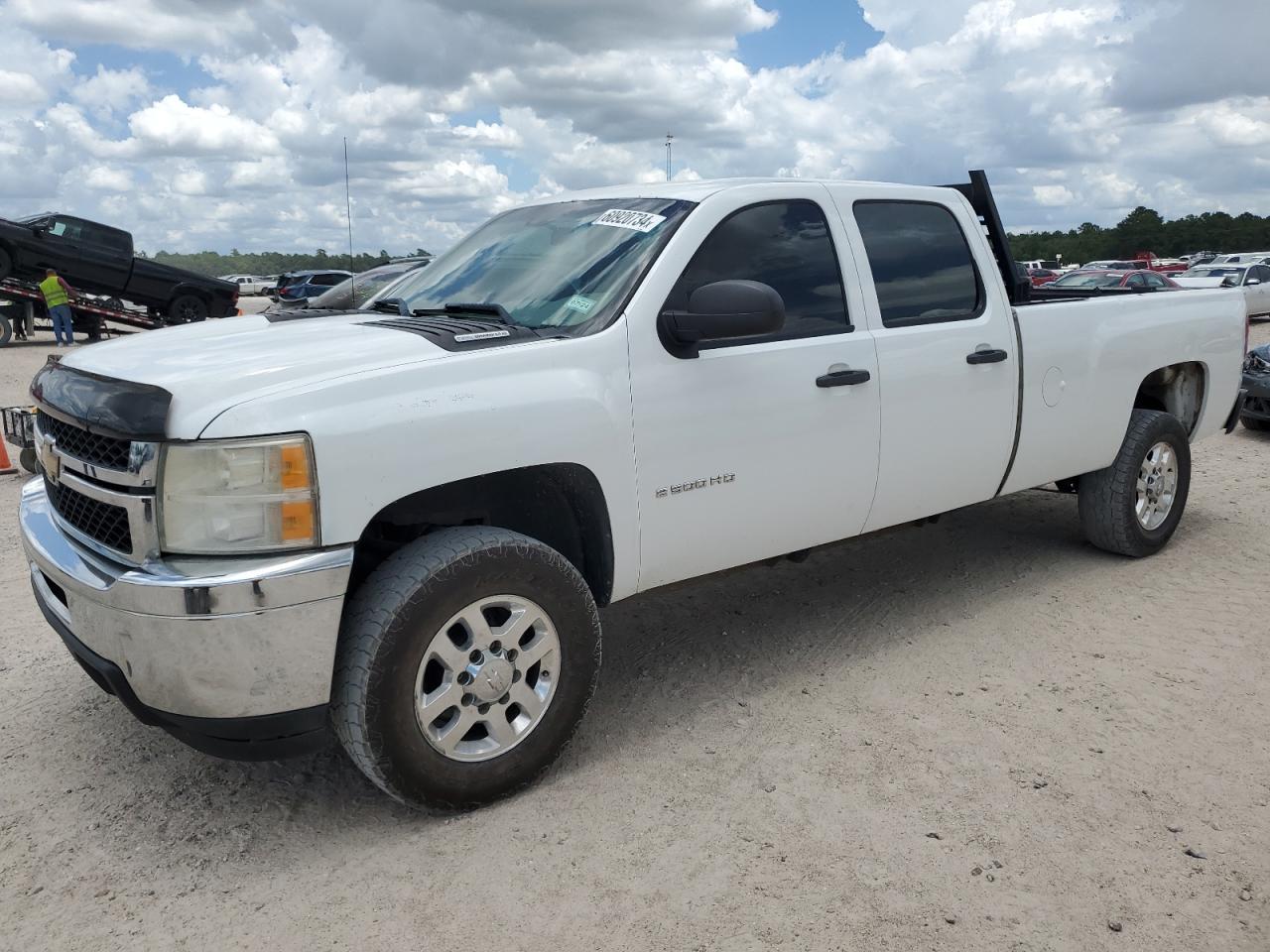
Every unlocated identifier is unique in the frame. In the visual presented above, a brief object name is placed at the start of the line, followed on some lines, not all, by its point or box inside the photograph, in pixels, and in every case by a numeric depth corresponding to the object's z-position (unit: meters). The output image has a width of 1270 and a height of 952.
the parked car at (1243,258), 37.09
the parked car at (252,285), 58.15
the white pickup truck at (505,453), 2.80
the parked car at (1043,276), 30.31
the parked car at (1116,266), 38.53
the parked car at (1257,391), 10.12
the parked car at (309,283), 27.20
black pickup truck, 20.69
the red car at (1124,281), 18.34
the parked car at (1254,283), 23.31
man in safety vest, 19.64
